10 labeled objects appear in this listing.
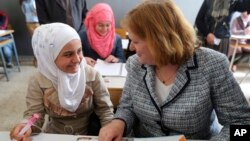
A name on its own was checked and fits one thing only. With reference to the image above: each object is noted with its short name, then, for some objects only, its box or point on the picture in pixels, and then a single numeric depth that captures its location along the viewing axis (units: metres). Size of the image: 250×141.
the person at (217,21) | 2.76
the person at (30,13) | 4.12
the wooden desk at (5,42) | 3.74
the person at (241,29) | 4.09
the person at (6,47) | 4.12
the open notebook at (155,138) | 0.95
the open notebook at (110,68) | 1.98
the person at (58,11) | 2.59
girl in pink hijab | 2.48
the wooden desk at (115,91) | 1.73
